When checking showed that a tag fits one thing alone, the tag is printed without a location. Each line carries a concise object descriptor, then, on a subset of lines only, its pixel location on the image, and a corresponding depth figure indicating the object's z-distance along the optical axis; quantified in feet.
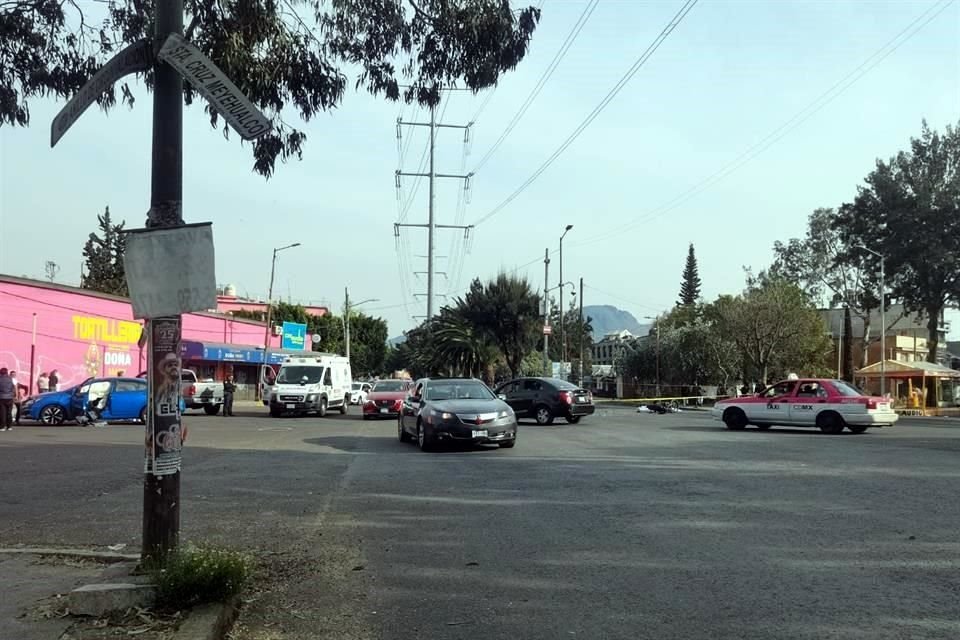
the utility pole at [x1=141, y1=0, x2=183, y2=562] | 17.19
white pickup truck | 104.94
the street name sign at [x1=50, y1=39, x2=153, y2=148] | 18.21
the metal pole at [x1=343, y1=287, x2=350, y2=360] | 237.45
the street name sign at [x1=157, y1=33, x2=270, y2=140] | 17.43
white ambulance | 98.53
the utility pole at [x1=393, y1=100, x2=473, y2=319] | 162.30
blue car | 78.28
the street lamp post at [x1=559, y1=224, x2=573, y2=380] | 195.00
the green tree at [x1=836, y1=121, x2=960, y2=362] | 162.61
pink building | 105.09
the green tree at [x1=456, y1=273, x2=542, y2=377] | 155.84
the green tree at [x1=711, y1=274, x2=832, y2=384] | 160.97
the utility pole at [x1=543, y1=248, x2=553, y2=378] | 142.13
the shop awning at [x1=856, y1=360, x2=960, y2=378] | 149.69
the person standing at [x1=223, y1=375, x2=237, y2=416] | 106.11
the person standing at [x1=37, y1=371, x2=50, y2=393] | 101.14
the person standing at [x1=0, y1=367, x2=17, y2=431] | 70.90
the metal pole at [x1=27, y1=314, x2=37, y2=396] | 107.04
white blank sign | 16.98
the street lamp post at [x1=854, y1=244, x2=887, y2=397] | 144.93
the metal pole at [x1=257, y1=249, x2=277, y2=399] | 163.30
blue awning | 142.82
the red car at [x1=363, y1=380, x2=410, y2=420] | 95.14
